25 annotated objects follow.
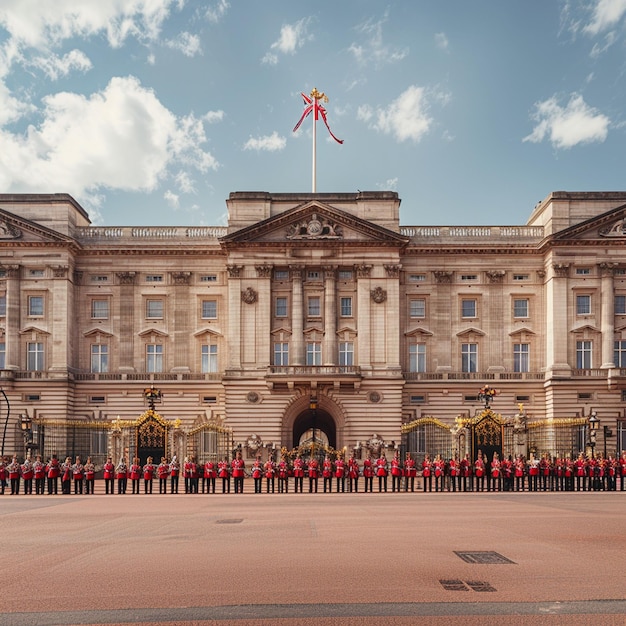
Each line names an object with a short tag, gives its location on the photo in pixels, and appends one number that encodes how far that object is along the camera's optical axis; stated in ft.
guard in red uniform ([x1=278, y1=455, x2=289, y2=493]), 123.43
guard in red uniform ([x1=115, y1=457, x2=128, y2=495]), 122.31
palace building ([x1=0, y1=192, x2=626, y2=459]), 191.42
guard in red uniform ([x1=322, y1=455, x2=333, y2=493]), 124.51
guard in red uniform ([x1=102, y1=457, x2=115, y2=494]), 123.65
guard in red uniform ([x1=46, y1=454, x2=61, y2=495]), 122.72
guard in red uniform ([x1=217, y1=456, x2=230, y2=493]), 124.47
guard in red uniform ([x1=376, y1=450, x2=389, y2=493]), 125.55
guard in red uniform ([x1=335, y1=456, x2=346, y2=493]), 125.18
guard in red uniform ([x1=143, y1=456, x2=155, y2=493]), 123.95
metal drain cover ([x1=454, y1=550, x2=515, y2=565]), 54.08
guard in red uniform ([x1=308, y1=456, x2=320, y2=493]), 122.71
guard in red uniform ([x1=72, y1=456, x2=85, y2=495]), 122.31
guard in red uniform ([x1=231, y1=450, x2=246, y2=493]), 123.86
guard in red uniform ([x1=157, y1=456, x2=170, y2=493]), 124.67
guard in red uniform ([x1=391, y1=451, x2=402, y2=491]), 123.69
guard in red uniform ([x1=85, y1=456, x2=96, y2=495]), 122.21
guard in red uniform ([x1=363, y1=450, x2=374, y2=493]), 124.77
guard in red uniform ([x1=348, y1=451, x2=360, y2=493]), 124.98
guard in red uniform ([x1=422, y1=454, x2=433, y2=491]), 122.93
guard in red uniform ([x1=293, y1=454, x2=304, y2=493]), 124.77
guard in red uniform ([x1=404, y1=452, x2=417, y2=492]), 125.29
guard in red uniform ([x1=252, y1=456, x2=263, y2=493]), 122.93
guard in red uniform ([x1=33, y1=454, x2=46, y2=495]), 122.93
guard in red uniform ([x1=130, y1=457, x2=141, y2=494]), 127.36
